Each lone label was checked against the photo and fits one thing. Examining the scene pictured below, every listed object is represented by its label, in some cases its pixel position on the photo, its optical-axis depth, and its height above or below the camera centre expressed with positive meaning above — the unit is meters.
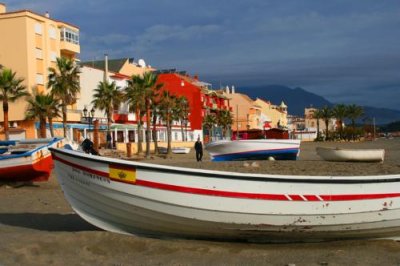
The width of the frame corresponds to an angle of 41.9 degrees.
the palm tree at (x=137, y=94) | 52.78 +3.03
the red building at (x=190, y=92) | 93.62 +5.54
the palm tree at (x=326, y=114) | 136.25 +1.48
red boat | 18.69 -1.26
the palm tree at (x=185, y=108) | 80.44 +2.33
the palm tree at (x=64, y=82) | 48.25 +4.08
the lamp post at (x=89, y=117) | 52.39 +0.87
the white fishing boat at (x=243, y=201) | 8.31 -1.30
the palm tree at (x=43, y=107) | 47.75 +1.80
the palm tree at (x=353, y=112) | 136.88 +1.83
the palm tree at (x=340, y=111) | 136.25 +2.04
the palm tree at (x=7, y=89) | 41.47 +3.07
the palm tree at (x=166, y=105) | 66.23 +2.35
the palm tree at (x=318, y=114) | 137.75 +1.54
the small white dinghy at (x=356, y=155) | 22.20 -1.55
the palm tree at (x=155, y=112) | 58.84 +1.51
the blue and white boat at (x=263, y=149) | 27.92 -1.51
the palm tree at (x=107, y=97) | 58.06 +3.10
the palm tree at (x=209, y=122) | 95.25 +0.09
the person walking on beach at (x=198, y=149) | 33.50 -1.69
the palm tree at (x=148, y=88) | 52.75 +3.74
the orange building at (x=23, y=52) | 51.41 +7.47
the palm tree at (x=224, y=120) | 99.94 +0.39
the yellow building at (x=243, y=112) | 129.12 +2.46
